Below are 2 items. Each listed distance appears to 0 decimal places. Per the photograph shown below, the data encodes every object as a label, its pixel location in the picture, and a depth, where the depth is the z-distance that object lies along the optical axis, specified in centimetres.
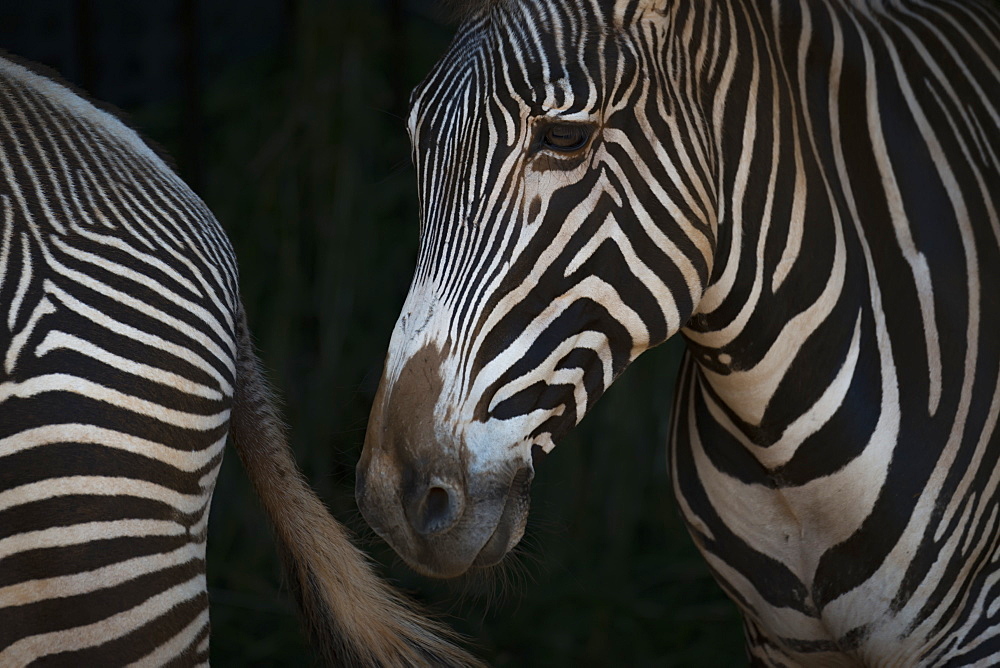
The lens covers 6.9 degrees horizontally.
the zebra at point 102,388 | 746
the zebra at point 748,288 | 744
